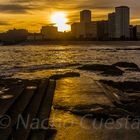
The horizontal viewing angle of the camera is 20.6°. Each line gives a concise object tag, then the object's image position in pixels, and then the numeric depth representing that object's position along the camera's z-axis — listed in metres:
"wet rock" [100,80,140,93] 18.46
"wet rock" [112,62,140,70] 35.24
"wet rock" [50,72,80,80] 23.05
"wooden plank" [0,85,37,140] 8.99
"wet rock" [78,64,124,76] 27.80
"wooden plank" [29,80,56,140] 9.12
